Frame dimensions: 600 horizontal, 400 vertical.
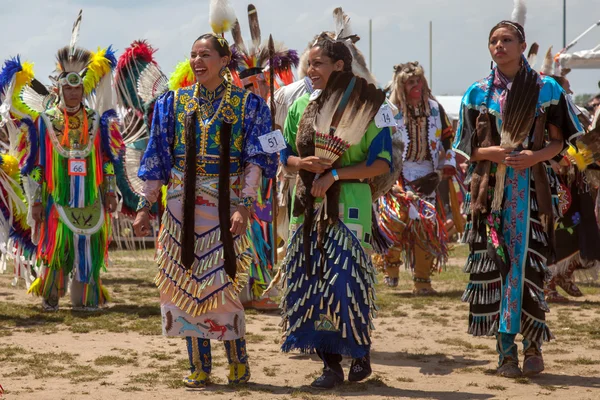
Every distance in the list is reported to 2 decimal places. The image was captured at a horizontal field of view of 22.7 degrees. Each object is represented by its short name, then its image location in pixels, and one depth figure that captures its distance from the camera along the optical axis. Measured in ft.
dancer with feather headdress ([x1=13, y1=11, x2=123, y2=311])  37.51
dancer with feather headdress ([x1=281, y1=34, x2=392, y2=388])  23.45
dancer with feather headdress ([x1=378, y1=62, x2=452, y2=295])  42.28
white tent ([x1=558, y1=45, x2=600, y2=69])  62.12
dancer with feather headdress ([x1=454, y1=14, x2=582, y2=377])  24.59
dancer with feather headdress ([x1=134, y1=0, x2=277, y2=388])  23.26
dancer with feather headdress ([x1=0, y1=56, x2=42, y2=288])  38.00
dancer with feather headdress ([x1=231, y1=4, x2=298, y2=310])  35.65
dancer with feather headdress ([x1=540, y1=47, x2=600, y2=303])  40.24
